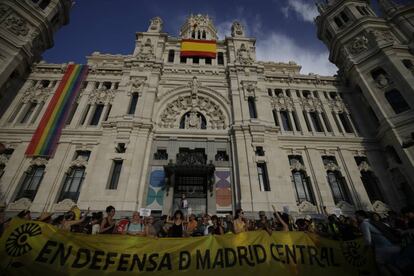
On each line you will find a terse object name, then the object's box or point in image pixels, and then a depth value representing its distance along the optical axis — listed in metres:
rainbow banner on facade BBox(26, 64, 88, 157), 17.62
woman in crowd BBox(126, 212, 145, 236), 8.11
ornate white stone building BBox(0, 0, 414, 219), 16.30
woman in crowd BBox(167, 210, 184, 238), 7.41
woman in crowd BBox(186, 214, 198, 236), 10.01
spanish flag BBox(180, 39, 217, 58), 25.45
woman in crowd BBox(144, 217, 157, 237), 7.98
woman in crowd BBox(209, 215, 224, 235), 7.94
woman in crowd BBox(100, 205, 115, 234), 7.20
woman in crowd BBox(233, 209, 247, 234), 7.72
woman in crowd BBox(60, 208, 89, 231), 7.29
